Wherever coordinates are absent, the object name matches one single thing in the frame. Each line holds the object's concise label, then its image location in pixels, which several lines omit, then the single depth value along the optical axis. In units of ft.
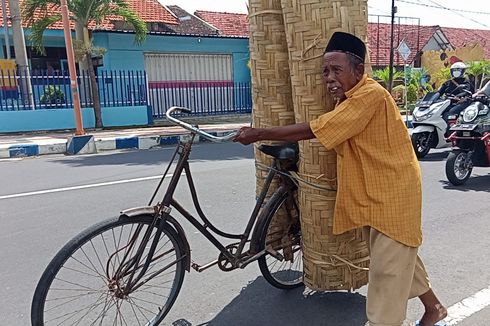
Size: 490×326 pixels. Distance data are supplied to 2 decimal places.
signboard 48.60
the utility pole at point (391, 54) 61.16
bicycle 7.84
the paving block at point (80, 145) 31.07
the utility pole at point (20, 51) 37.58
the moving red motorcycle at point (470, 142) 19.19
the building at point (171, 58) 50.14
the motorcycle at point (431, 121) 25.53
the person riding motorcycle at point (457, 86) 24.36
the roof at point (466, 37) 98.37
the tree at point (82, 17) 40.47
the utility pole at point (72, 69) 31.07
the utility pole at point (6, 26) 45.10
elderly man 6.81
